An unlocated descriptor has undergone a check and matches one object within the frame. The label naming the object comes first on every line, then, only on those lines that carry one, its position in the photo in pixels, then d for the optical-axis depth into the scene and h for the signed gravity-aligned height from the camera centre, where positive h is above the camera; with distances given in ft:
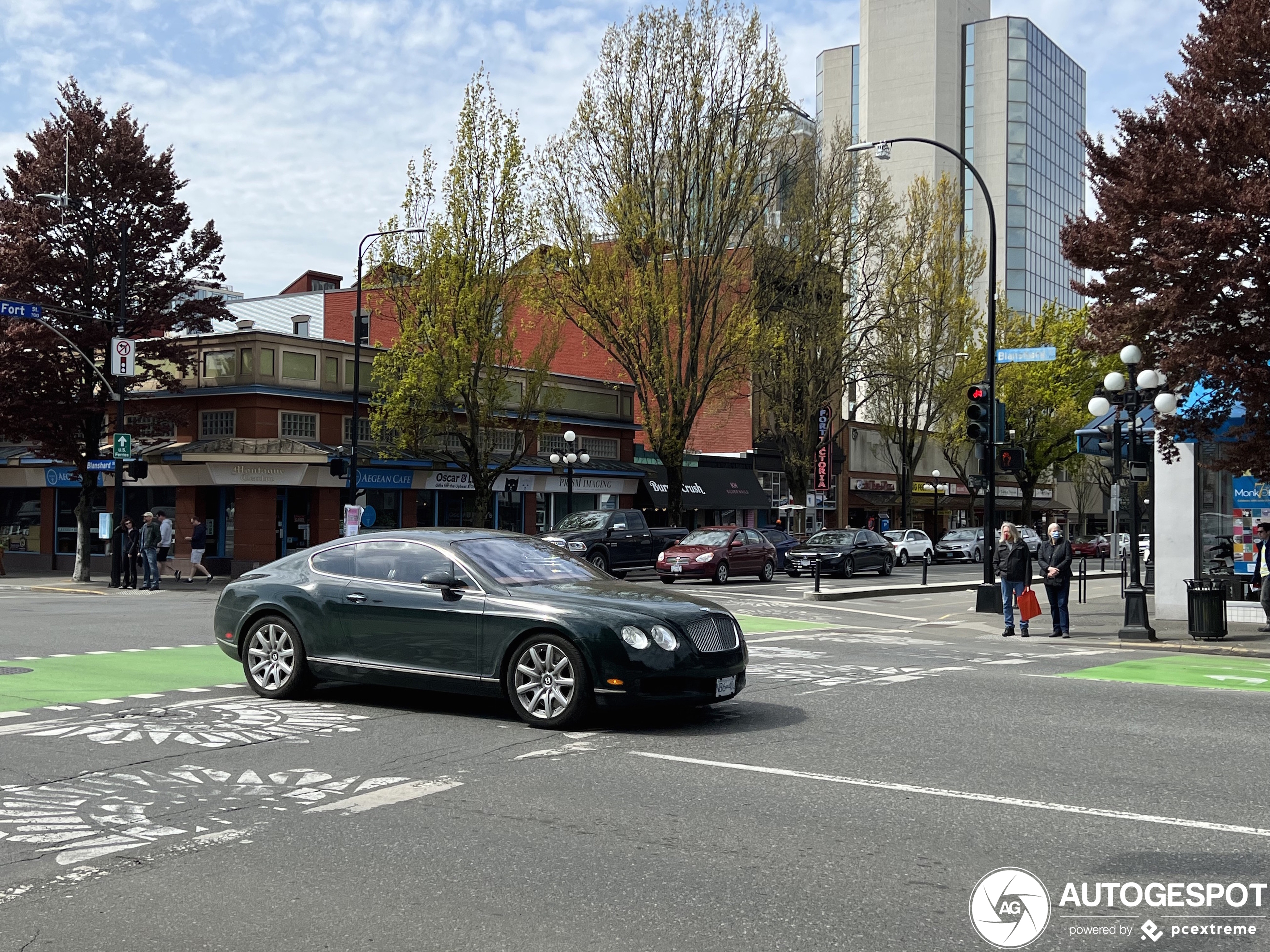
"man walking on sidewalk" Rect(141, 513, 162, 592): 97.86 -3.68
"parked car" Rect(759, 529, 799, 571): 136.26 -3.28
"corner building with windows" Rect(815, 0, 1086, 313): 341.21 +116.68
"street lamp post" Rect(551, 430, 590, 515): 122.42 +5.59
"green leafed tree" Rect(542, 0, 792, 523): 124.16 +32.51
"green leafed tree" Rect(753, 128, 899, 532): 140.26 +27.91
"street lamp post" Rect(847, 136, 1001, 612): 78.38 +2.65
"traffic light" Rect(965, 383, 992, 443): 78.28 +6.53
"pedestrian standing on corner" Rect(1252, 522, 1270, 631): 61.93 -2.58
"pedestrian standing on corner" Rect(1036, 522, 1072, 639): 61.77 -2.81
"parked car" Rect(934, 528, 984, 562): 187.52 -4.88
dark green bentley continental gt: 29.45 -3.05
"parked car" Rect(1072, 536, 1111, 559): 194.39 -4.67
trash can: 59.52 -4.50
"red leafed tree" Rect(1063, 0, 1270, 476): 56.29 +13.70
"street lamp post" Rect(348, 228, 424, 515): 112.98 +11.71
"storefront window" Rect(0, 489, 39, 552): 133.90 -2.11
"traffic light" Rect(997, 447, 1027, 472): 76.02 +3.55
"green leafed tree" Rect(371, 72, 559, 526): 115.14 +19.32
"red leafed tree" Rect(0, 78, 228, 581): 105.40 +20.65
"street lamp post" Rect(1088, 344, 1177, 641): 60.95 +4.48
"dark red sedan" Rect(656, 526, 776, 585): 111.55 -4.09
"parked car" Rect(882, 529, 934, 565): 168.86 -4.06
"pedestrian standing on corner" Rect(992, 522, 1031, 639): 65.00 -2.69
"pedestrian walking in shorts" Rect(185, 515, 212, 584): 110.01 -3.83
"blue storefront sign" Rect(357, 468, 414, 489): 123.34 +2.81
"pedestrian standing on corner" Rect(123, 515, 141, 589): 101.09 -4.27
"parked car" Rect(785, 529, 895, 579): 128.98 -4.24
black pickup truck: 113.29 -2.63
